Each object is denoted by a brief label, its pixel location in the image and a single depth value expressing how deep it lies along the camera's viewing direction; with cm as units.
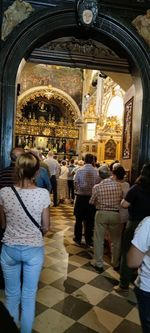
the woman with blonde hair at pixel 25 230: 230
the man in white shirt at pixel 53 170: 920
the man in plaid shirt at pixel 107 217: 436
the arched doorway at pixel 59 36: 426
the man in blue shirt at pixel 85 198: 552
